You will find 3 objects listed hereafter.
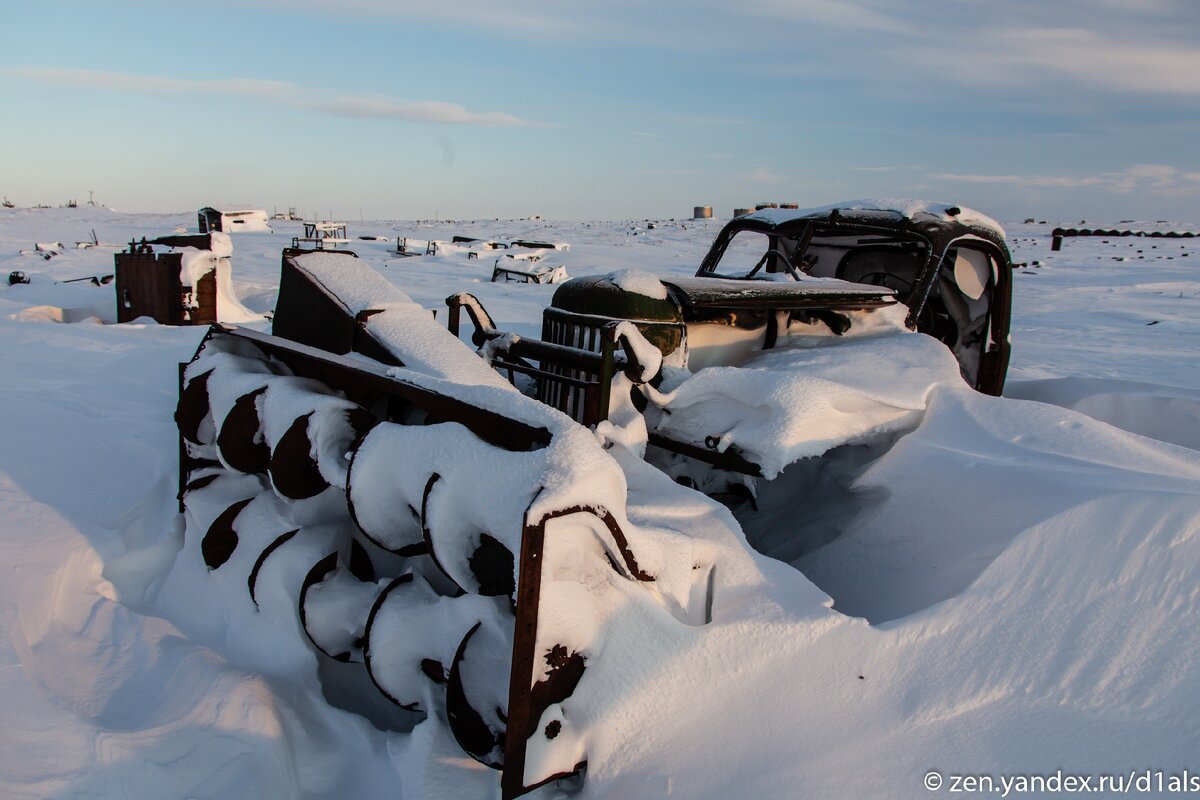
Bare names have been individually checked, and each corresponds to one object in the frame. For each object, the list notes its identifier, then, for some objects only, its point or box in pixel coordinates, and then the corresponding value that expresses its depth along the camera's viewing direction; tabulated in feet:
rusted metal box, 30.27
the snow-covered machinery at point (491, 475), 6.23
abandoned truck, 11.53
